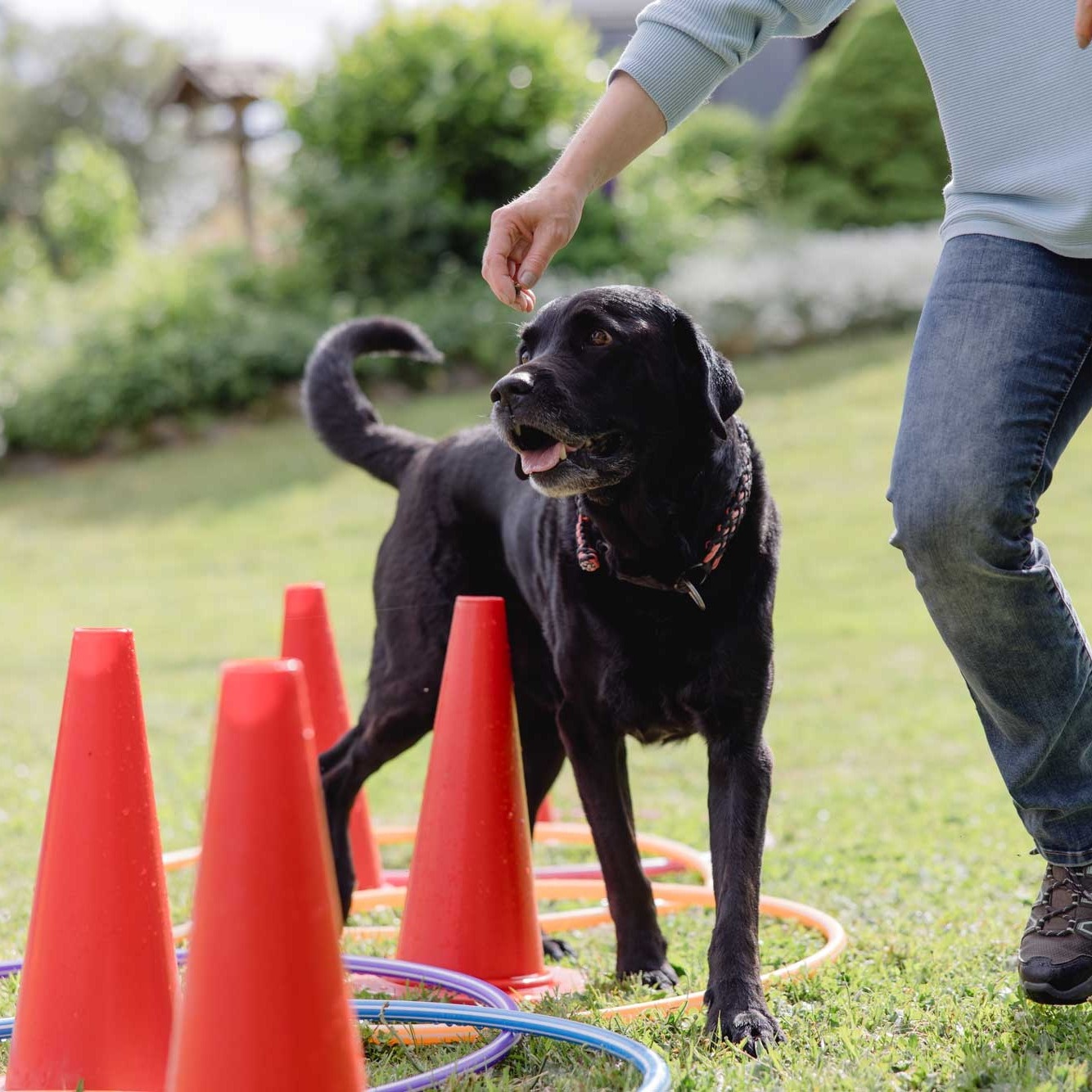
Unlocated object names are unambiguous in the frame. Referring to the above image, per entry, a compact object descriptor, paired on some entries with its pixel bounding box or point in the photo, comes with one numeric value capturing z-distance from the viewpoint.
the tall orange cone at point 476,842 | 3.39
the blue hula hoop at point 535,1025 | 2.46
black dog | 3.09
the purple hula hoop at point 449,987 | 2.58
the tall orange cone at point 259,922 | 2.18
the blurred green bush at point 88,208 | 26.56
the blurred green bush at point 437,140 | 15.67
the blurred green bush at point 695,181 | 16.16
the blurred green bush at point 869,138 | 18.53
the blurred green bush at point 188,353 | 15.13
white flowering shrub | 15.23
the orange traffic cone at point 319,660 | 4.57
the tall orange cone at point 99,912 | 2.62
